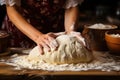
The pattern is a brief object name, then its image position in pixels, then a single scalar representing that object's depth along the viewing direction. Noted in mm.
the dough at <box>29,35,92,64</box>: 1527
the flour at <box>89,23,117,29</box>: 1815
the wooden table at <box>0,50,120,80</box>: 1372
